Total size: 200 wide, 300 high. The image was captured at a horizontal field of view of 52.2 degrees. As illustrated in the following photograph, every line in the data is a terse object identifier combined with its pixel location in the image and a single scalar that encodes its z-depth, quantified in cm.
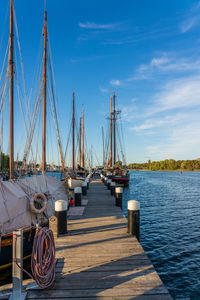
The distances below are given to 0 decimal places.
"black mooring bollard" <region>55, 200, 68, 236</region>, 724
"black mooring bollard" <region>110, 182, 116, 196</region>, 1639
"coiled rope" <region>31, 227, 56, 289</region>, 404
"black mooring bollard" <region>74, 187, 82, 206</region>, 1225
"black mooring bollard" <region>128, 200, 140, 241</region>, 710
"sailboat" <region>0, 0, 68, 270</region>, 658
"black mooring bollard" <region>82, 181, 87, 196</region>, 1658
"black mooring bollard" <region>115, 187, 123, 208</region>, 1166
